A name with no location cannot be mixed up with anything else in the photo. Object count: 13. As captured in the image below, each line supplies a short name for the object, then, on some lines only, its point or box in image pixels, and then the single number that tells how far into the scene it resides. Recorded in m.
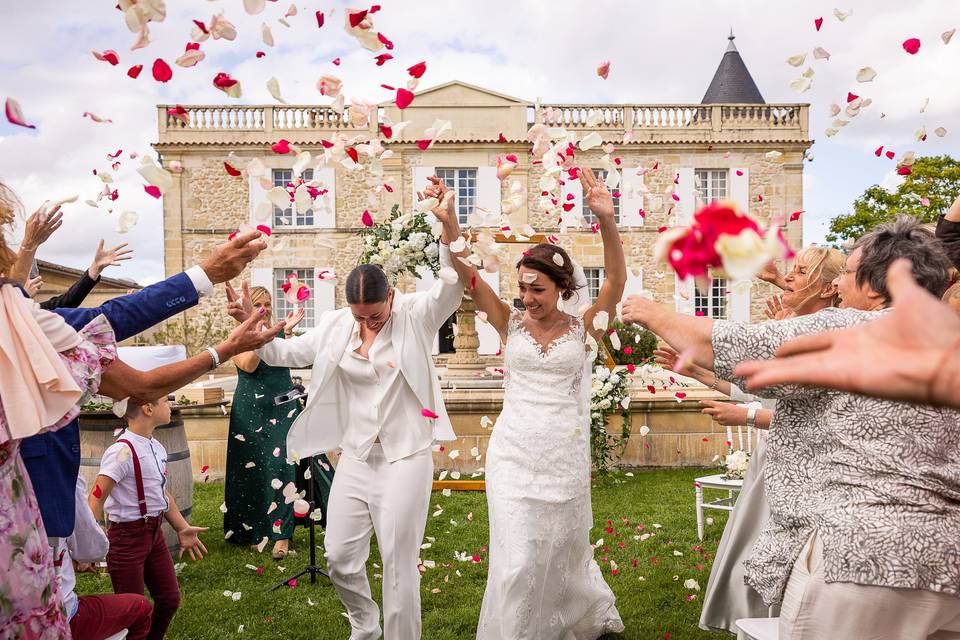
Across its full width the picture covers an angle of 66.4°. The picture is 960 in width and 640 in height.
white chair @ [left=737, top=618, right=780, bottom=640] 2.68
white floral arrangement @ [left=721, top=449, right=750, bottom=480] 5.66
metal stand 5.48
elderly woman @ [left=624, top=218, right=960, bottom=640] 2.07
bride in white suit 4.00
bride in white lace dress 3.92
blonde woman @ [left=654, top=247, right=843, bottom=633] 3.84
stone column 12.66
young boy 3.85
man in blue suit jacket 2.52
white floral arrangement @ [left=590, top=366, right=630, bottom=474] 8.44
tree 17.16
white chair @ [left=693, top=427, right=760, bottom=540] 6.18
